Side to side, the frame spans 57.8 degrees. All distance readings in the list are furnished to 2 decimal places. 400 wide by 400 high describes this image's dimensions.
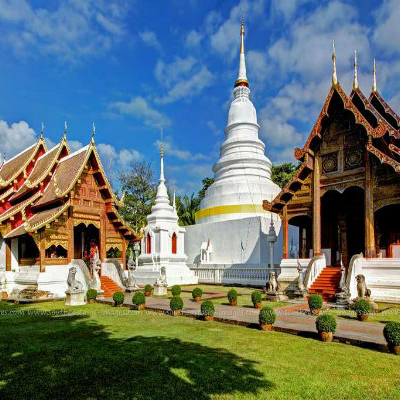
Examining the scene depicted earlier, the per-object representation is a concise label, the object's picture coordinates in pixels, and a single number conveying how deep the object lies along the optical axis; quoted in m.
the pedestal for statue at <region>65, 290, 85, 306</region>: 13.95
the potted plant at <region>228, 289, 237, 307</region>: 13.08
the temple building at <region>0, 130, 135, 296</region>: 16.38
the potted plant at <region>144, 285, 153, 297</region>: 16.94
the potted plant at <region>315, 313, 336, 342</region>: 7.79
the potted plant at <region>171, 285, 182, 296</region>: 15.56
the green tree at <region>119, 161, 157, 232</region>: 38.69
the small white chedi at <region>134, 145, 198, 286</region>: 23.72
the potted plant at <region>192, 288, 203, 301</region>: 14.33
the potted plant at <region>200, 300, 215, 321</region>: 10.29
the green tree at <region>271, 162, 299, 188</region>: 44.40
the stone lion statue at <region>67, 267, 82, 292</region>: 13.87
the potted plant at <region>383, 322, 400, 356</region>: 6.84
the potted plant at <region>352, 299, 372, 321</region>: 10.14
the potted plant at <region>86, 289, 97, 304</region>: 14.48
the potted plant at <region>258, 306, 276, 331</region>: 8.94
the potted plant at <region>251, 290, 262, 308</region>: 12.34
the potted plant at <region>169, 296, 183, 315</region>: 11.18
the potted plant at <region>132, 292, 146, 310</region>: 12.22
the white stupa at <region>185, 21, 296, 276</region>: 25.02
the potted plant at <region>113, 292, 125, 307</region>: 13.39
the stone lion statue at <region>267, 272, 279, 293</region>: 14.82
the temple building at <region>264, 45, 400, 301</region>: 14.53
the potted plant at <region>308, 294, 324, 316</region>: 11.23
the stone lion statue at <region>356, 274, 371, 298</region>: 12.48
